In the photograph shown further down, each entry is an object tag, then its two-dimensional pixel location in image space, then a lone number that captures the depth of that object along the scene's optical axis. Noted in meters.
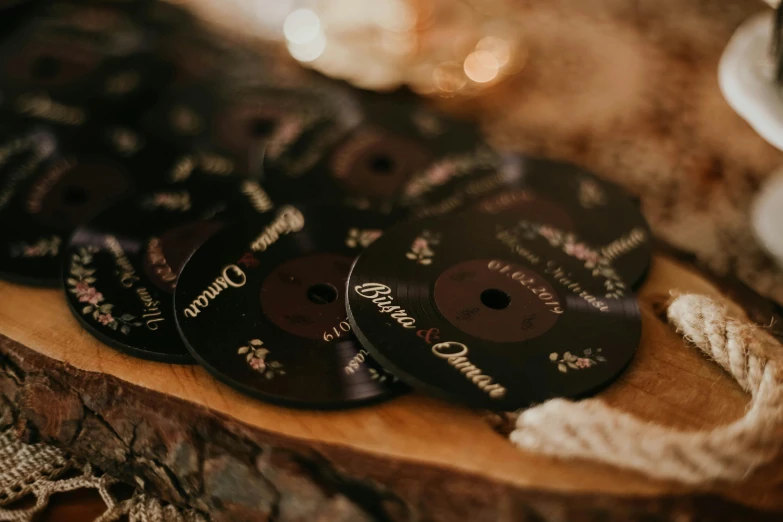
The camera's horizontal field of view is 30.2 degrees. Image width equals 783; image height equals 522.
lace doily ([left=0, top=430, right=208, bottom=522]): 0.32
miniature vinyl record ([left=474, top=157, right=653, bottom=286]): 0.34
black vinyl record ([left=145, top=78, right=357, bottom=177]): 0.38
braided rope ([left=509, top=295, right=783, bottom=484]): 0.29
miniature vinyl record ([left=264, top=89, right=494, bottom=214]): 0.37
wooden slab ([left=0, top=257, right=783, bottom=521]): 0.29
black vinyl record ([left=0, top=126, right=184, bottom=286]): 0.34
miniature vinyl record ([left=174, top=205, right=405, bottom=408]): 0.30
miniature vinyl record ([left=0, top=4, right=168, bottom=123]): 0.40
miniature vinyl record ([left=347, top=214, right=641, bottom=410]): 0.30
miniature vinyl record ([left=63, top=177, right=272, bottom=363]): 0.32
